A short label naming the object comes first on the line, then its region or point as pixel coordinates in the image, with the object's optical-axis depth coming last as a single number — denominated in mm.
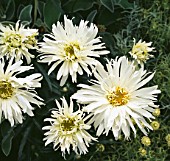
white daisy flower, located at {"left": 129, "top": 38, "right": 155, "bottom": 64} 750
